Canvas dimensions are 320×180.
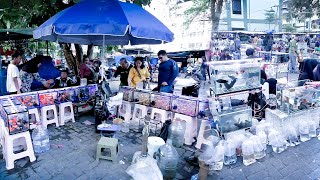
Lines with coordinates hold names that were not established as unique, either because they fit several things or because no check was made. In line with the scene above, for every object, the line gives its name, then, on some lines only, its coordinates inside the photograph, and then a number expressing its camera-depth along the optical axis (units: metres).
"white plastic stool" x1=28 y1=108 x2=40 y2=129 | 5.08
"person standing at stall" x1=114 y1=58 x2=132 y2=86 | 7.39
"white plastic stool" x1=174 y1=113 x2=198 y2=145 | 4.62
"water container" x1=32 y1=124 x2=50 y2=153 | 4.30
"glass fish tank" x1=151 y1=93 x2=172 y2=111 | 4.95
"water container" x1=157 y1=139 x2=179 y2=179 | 3.57
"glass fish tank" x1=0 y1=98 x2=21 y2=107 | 4.09
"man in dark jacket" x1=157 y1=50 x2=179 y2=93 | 5.84
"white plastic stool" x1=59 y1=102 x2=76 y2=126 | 5.57
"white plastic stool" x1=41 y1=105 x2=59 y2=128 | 5.27
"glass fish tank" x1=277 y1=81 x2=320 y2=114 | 5.05
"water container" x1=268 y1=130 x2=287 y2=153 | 4.52
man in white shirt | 5.57
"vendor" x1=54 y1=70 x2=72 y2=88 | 6.71
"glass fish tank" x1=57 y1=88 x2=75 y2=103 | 5.57
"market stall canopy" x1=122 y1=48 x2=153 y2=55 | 19.16
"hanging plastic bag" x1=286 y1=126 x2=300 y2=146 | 4.85
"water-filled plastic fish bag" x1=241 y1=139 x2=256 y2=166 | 4.12
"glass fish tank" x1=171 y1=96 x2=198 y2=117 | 4.53
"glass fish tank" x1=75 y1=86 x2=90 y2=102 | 6.00
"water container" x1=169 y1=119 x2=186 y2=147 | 4.55
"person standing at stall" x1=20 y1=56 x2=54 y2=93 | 7.21
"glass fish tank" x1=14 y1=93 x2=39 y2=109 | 4.90
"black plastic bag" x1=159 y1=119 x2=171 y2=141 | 4.32
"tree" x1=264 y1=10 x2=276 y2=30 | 28.64
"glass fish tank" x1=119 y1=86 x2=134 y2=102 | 5.71
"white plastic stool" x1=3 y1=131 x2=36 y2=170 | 3.71
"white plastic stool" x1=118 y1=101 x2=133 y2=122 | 5.74
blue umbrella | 4.20
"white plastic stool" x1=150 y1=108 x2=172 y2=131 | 5.00
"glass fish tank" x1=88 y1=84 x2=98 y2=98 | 6.30
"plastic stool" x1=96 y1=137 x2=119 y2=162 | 3.93
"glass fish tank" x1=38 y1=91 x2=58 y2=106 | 5.22
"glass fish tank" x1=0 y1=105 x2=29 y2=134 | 3.67
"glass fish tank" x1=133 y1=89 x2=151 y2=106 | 5.33
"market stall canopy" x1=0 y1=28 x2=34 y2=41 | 8.05
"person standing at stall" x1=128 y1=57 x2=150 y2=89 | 6.57
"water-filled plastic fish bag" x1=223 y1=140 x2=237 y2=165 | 4.05
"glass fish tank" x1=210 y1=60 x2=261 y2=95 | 4.54
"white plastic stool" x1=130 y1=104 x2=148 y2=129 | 5.46
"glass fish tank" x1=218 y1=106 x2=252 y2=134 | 4.29
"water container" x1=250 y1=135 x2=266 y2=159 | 4.23
